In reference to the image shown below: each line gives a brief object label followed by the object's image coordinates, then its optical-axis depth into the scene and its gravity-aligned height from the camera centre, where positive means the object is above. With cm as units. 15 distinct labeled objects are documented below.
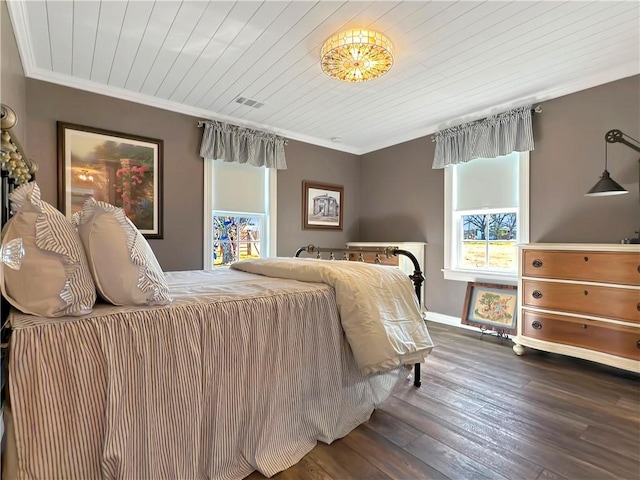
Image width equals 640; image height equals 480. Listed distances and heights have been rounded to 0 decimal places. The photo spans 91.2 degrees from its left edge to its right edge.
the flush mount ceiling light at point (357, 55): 215 +129
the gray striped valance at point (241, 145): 362 +110
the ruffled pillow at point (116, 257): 110 -8
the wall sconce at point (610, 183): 245 +42
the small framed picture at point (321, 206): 455 +44
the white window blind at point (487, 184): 344 +61
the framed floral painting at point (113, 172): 290 +62
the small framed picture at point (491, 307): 337 -80
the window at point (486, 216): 339 +23
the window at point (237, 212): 373 +29
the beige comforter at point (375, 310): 164 -42
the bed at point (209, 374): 96 -56
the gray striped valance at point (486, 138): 322 +109
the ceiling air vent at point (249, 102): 331 +144
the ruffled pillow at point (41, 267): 96 -10
